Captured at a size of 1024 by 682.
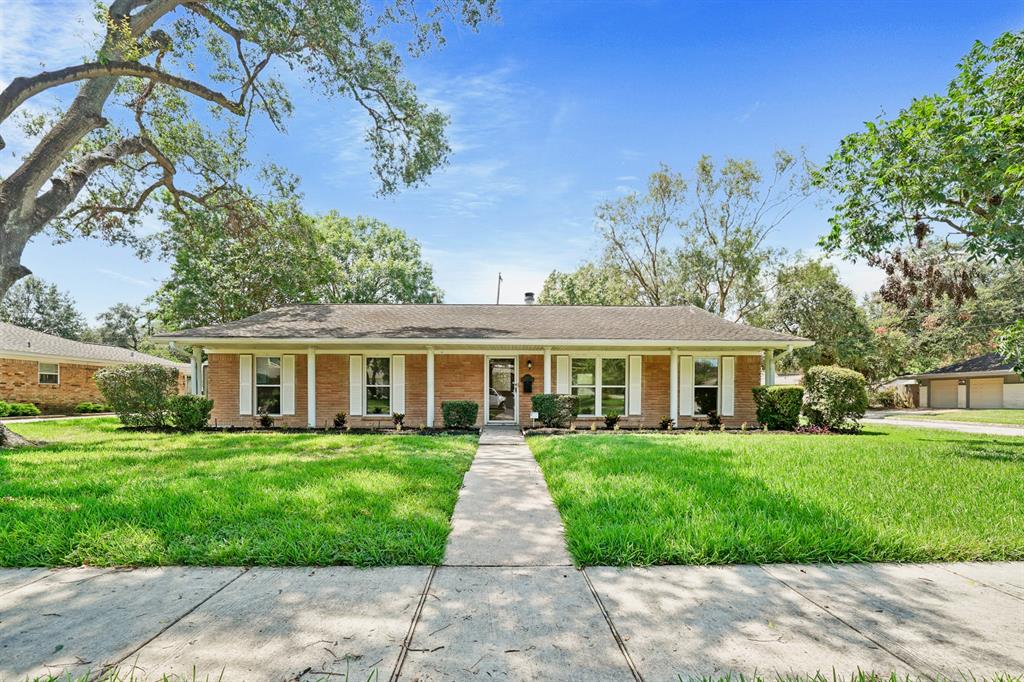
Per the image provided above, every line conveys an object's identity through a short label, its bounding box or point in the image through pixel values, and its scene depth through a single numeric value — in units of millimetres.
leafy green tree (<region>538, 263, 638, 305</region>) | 29797
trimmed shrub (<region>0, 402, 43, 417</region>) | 18078
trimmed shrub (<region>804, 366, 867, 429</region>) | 11953
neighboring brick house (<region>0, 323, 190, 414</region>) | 18812
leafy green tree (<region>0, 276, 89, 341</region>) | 42438
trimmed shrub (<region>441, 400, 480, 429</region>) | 12039
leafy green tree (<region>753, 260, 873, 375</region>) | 25047
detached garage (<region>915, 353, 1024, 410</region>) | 24266
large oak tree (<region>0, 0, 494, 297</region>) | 9914
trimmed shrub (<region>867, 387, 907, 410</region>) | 27709
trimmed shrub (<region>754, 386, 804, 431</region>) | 12164
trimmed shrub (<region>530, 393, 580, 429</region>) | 12102
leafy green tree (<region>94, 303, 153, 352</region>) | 47469
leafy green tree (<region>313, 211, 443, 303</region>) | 28625
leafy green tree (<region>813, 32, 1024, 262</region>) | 7543
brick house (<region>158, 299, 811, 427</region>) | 13312
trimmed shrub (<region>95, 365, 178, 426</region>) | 11477
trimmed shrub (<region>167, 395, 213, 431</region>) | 11492
